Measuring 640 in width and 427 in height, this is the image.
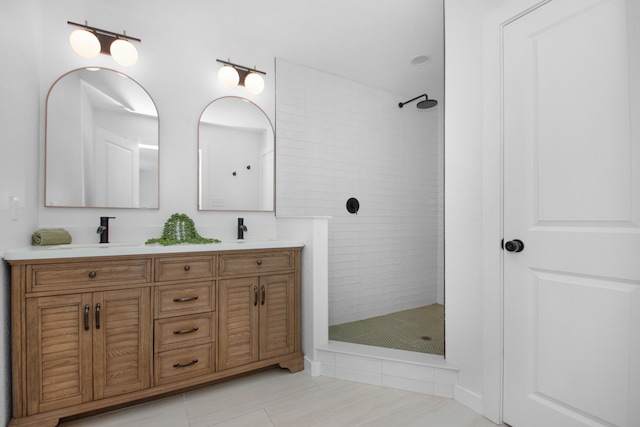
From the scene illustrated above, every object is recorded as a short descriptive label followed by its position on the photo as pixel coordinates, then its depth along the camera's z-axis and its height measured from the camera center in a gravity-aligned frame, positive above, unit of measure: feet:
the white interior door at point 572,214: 4.40 +0.03
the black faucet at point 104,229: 7.07 -0.30
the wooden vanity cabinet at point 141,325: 5.38 -2.25
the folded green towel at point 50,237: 6.27 -0.44
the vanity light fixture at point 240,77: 8.75 +4.05
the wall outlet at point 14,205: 5.51 +0.19
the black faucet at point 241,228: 8.74 -0.35
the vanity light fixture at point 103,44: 6.98 +4.04
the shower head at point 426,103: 11.05 +4.07
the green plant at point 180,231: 7.28 -0.38
